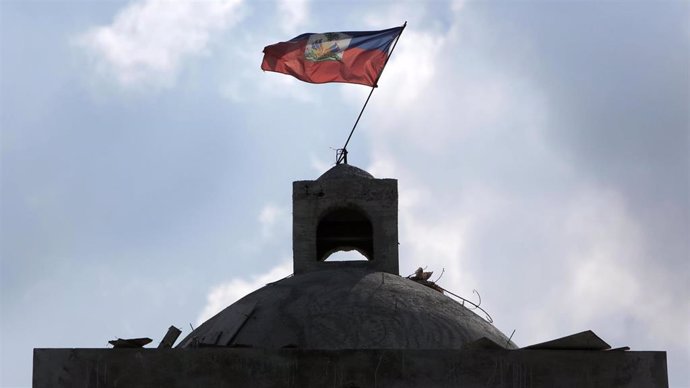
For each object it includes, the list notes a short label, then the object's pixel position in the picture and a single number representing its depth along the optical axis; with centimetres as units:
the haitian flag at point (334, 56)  3691
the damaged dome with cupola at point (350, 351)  2930
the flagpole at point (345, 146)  3641
